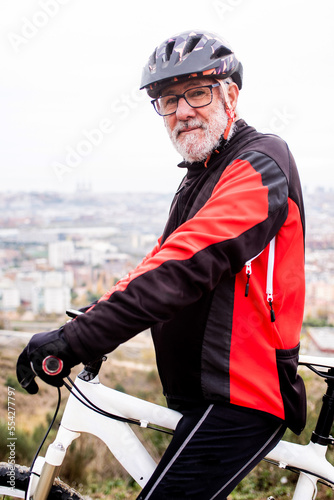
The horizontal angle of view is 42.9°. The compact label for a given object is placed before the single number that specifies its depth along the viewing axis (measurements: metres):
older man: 1.35
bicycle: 1.76
